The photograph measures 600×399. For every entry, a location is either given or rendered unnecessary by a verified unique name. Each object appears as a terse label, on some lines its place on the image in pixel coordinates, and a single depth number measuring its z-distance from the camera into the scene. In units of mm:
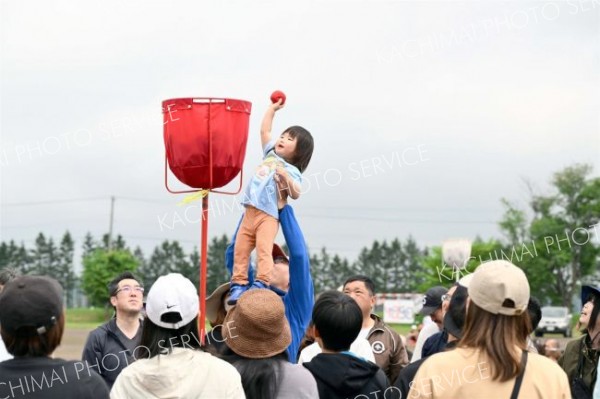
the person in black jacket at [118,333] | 6848
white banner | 65750
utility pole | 84938
